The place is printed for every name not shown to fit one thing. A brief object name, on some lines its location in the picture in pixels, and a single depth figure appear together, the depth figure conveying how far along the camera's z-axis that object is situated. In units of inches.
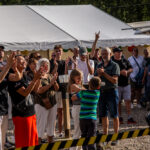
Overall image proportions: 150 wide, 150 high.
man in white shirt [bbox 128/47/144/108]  868.1
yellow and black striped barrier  317.9
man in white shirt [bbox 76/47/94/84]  601.1
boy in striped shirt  448.0
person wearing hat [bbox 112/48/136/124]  673.6
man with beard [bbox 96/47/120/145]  543.7
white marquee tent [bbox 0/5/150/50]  689.8
